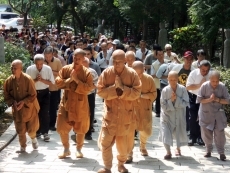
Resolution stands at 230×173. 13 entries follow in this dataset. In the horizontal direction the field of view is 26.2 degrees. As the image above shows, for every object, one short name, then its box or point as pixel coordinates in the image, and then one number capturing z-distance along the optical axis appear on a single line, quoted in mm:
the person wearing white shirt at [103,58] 14430
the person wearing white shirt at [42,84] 9523
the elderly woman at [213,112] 8297
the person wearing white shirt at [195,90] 9156
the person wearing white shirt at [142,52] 14227
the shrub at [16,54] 16916
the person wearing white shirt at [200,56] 10312
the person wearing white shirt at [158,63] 11938
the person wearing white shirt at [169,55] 12633
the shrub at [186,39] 22547
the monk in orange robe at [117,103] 6836
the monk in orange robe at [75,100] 7879
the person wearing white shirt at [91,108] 9836
